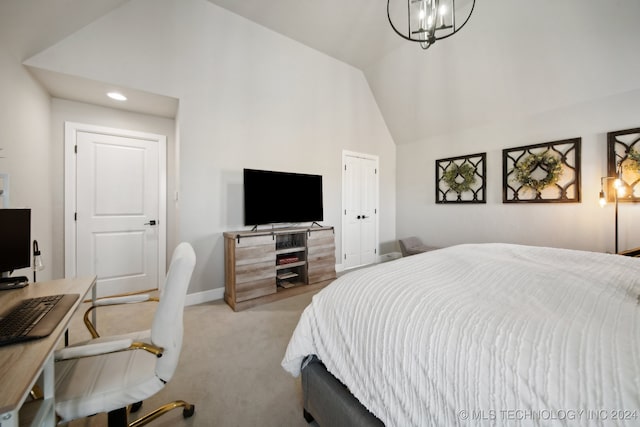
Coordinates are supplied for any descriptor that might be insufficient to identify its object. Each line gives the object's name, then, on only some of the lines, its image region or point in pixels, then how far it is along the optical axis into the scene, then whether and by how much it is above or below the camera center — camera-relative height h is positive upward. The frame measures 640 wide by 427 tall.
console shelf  2.72 -0.61
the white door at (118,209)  2.83 +0.07
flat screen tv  3.06 +0.24
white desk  0.59 -0.44
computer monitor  1.32 -0.13
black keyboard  0.85 -0.41
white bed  0.60 -0.41
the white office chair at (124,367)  0.89 -0.66
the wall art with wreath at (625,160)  2.75 +0.62
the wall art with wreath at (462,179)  3.96 +0.61
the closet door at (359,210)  4.30 +0.08
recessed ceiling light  2.61 +1.32
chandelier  1.75 +1.48
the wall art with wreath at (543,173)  3.17 +0.58
